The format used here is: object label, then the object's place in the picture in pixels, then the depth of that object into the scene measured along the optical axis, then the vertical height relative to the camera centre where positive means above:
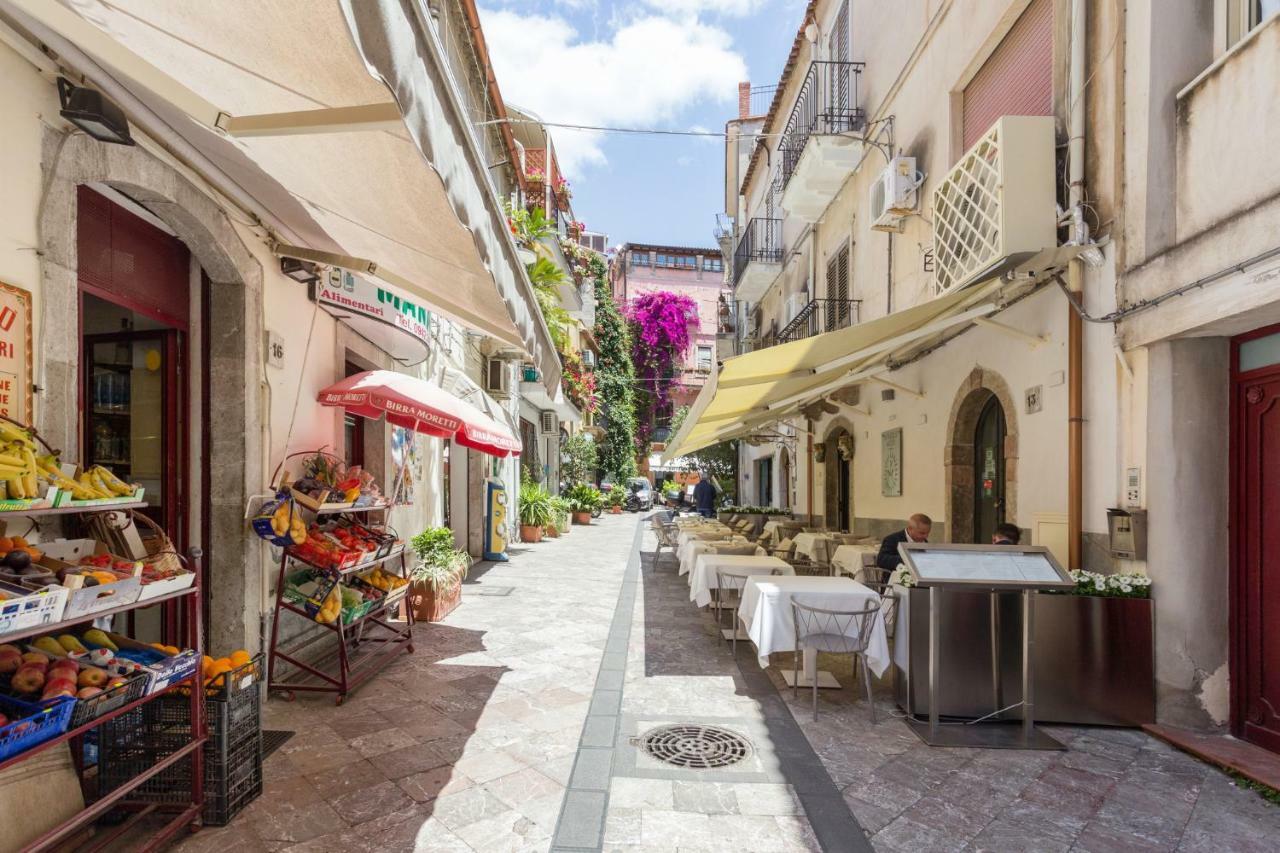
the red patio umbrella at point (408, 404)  5.98 +0.29
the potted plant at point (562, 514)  18.14 -2.03
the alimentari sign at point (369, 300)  6.14 +1.28
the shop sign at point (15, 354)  2.91 +0.35
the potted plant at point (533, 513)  16.61 -1.80
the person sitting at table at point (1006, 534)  6.19 -0.85
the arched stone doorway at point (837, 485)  13.66 -0.94
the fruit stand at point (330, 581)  5.05 -1.15
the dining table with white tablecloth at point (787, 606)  5.38 -1.28
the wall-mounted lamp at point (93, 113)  3.13 +1.45
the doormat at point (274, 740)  4.29 -1.89
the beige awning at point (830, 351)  6.45 +0.83
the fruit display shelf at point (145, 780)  2.87 -1.52
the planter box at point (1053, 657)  4.90 -1.55
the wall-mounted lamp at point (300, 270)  5.47 +1.31
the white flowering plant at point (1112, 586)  4.91 -1.04
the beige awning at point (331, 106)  2.11 +1.19
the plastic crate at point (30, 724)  2.31 -0.98
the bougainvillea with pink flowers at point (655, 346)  39.44 +5.12
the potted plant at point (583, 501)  23.41 -2.15
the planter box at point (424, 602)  7.68 -1.79
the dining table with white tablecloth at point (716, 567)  7.38 -1.36
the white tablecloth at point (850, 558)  8.28 -1.47
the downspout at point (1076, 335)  5.67 +0.83
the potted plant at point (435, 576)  7.69 -1.56
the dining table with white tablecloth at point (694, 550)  8.99 -1.47
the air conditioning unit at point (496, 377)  13.58 +1.15
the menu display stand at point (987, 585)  4.70 -0.98
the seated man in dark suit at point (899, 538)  6.88 -1.02
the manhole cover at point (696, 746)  4.24 -1.94
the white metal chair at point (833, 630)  5.21 -1.43
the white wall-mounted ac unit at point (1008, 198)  5.83 +2.05
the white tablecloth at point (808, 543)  10.22 -1.56
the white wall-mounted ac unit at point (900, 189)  8.99 +3.16
